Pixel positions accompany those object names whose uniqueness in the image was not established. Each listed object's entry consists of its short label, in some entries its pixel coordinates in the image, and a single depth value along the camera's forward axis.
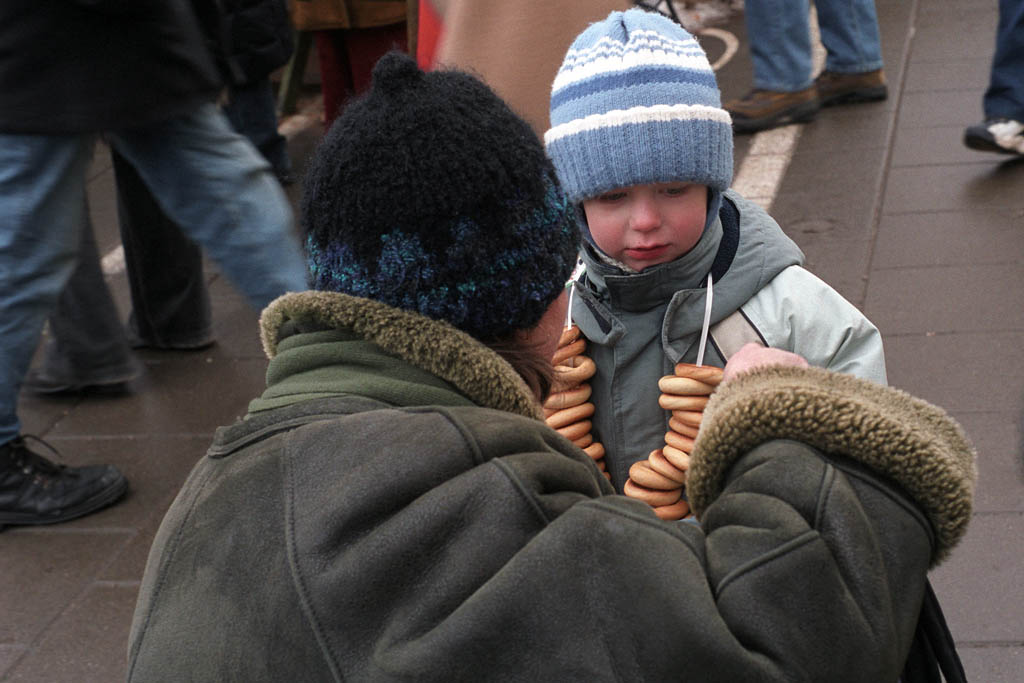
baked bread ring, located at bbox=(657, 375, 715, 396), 2.15
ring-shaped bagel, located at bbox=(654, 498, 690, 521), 2.26
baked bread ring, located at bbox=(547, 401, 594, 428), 2.32
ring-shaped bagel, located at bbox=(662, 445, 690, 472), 2.17
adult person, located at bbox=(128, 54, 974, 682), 1.18
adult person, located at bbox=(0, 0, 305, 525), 3.12
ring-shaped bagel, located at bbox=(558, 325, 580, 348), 2.37
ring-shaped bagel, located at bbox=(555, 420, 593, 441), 2.35
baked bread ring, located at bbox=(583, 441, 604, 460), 2.37
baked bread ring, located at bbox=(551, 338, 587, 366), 2.36
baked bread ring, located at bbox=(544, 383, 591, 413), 2.34
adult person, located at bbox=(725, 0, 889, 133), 6.00
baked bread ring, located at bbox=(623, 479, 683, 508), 2.26
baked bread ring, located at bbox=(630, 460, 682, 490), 2.23
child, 2.22
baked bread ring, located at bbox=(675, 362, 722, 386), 2.13
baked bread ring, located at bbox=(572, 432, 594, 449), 2.37
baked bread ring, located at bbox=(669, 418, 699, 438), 2.19
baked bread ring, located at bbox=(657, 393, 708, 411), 2.15
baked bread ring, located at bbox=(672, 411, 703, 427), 2.16
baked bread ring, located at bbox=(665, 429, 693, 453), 2.19
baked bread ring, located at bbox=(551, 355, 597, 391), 2.34
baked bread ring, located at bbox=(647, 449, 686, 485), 2.21
